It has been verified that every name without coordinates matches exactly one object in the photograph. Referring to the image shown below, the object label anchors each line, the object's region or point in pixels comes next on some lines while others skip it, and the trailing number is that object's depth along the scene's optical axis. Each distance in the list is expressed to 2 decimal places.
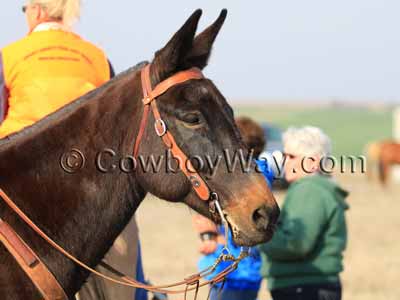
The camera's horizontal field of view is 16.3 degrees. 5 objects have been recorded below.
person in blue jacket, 9.54
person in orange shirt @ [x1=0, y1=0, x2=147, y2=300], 7.87
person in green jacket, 9.72
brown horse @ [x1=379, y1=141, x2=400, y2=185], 38.71
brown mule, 6.31
